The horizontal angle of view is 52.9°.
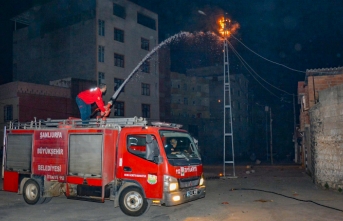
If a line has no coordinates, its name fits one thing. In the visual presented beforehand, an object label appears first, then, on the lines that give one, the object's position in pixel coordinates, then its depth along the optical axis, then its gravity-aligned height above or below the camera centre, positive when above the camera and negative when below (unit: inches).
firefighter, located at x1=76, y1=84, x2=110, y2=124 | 439.9 +44.1
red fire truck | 367.2 -35.5
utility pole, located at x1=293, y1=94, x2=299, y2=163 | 1603.2 -77.0
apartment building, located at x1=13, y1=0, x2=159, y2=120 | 1528.1 +408.8
